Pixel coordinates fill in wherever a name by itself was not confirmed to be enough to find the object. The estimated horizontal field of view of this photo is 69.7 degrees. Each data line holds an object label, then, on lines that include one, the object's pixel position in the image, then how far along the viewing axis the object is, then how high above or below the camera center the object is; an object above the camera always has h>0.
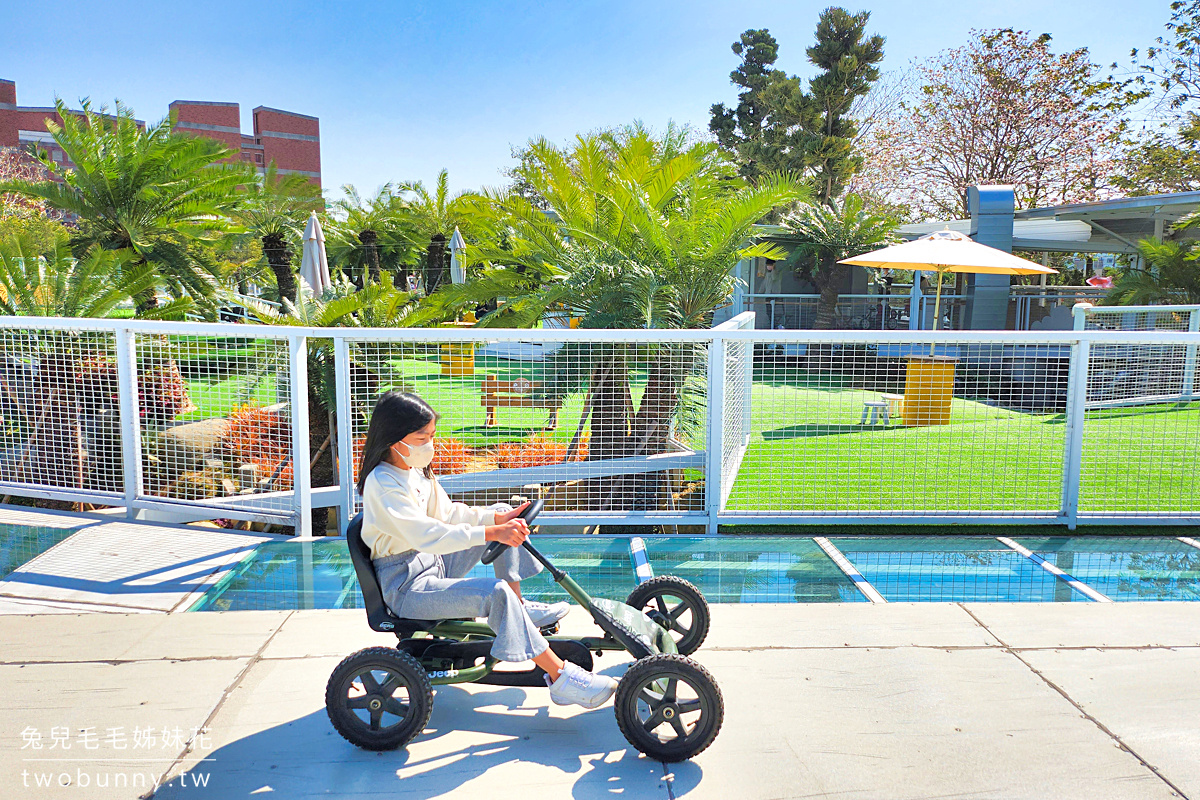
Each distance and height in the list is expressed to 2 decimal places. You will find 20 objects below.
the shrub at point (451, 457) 5.83 -1.02
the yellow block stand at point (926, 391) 8.09 -0.78
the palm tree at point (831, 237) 20.61 +1.78
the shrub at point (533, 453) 5.93 -1.03
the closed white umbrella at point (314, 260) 11.55 +0.60
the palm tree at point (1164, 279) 14.19 +0.61
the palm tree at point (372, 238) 25.12 +1.98
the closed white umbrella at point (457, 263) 17.30 +0.85
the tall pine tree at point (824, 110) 28.62 +6.99
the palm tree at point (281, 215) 17.89 +2.06
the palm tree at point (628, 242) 7.71 +0.63
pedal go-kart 2.80 -1.24
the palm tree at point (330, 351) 5.93 -0.38
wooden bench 5.85 -0.62
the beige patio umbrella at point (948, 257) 11.96 +0.78
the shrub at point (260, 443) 5.58 -0.96
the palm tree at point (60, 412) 5.62 -0.76
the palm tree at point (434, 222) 24.86 +2.41
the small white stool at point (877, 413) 7.80 -0.94
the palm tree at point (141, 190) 10.58 +1.40
